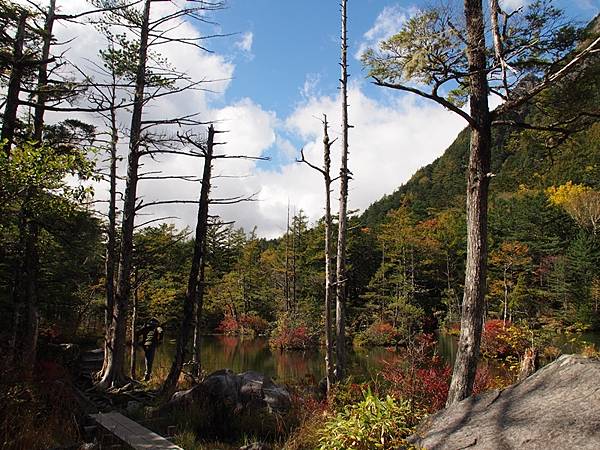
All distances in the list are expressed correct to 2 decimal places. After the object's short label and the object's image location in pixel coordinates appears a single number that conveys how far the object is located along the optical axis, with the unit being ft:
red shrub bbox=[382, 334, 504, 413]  23.00
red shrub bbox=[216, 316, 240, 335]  127.13
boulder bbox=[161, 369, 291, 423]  22.39
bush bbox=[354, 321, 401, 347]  97.55
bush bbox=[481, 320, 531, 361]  59.52
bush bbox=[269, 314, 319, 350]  96.99
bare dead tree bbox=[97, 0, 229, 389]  30.68
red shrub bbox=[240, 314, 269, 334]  125.80
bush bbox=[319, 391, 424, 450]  13.44
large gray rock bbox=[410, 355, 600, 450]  10.12
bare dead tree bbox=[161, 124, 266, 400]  30.78
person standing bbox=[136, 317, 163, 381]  38.45
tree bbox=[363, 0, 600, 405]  17.29
